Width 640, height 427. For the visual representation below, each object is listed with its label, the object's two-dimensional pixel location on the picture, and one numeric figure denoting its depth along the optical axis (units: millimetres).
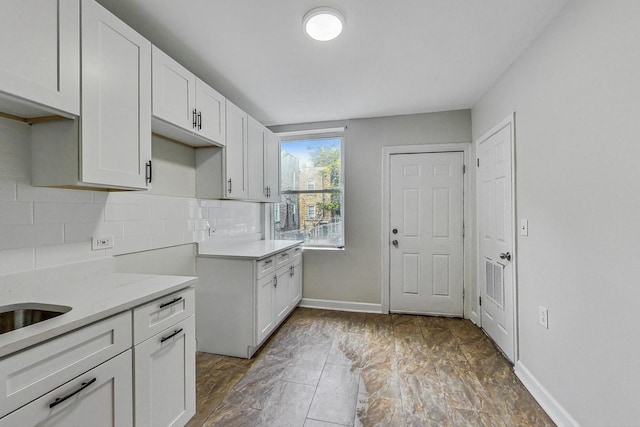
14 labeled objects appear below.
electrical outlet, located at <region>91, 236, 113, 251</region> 1645
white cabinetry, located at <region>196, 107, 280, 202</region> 2498
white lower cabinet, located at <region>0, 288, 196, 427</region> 868
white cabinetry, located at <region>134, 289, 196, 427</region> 1275
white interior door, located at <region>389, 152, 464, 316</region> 3320
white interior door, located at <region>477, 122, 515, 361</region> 2332
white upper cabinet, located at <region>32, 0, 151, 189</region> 1300
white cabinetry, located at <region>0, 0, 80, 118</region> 1036
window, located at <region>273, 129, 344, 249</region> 3736
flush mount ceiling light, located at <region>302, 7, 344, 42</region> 1669
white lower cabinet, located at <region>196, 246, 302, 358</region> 2387
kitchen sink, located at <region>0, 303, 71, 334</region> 1150
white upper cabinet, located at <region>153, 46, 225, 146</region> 1755
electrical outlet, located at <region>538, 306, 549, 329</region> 1826
